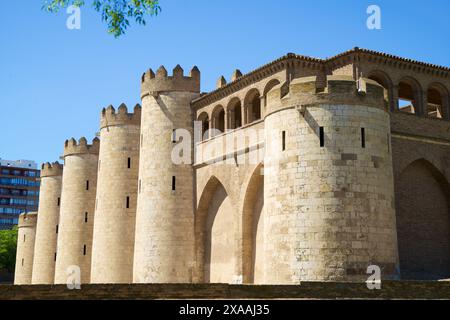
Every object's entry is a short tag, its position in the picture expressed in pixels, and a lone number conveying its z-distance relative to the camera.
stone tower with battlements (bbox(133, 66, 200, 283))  29.03
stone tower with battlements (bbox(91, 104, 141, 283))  33.62
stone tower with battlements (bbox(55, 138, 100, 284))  39.78
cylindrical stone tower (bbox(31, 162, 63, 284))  46.31
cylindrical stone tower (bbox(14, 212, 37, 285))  51.91
